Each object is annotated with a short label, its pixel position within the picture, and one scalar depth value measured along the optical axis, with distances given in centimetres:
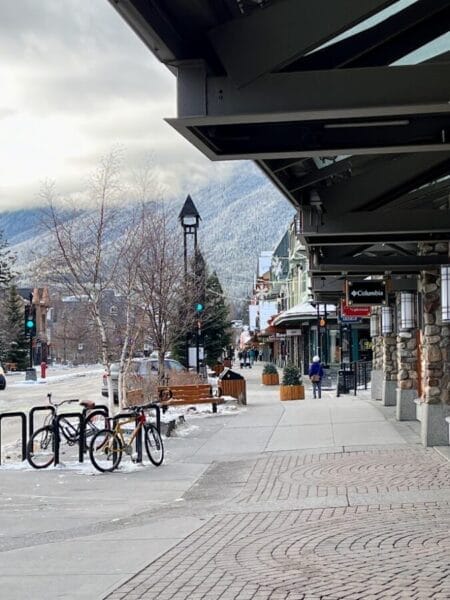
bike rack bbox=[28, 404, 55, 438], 1464
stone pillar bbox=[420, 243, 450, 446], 1514
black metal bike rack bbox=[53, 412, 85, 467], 1397
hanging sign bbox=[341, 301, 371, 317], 3089
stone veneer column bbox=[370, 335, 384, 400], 2811
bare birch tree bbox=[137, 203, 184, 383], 2592
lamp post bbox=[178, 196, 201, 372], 2967
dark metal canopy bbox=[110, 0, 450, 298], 598
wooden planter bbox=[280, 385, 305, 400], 2981
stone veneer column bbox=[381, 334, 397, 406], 2414
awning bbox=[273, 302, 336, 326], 4847
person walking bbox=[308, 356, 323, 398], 3167
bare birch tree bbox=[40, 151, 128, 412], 1847
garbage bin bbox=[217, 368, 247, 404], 2689
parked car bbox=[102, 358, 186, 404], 2753
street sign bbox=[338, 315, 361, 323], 3509
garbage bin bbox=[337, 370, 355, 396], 3334
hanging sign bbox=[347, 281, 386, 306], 1942
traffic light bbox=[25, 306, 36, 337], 4438
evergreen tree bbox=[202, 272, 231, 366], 4979
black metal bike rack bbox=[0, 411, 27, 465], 1415
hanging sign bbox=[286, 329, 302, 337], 5901
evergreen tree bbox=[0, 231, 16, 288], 7038
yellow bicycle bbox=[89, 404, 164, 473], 1373
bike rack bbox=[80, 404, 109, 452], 1421
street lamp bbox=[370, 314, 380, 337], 2808
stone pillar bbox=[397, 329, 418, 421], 1977
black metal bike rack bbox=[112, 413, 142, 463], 1395
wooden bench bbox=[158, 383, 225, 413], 2216
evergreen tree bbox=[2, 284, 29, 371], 7906
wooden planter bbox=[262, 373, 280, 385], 4281
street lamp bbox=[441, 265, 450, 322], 1366
